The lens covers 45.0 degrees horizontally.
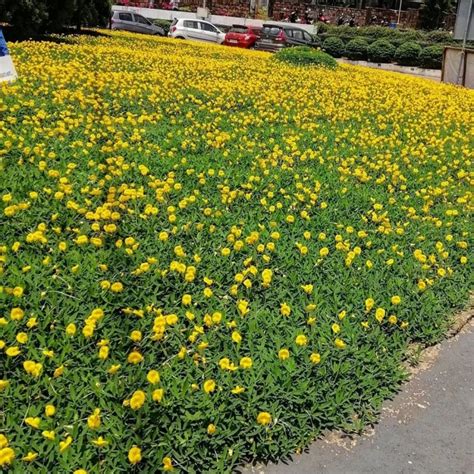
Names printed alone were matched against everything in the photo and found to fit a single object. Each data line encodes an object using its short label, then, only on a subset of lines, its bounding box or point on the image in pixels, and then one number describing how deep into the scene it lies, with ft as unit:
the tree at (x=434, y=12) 156.35
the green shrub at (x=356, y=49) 109.60
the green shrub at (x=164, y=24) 124.21
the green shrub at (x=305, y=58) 66.54
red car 105.09
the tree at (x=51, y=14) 49.85
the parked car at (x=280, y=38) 100.61
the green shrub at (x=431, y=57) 106.22
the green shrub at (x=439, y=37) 121.60
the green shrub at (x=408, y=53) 107.86
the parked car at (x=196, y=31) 109.29
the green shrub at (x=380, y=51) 109.50
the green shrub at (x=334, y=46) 111.14
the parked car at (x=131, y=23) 104.83
